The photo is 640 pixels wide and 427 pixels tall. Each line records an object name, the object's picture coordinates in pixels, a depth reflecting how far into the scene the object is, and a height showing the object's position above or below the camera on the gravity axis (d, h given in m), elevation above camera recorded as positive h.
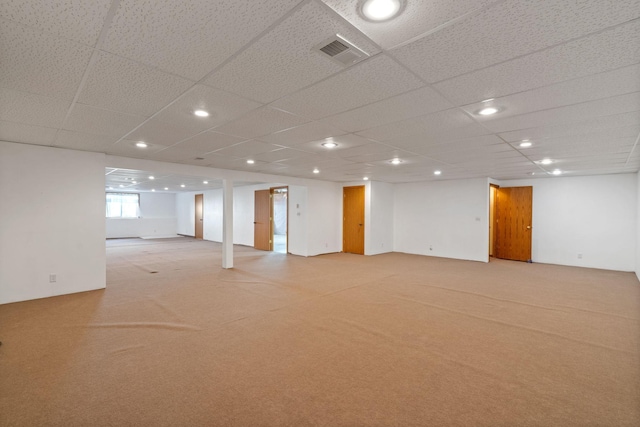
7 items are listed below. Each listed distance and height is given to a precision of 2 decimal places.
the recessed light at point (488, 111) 2.71 +0.97
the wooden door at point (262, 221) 10.09 -0.43
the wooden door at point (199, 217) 13.37 -0.41
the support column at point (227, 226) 6.98 -0.43
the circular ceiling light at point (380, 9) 1.33 +0.96
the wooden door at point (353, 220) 9.38 -0.36
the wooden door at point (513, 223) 8.20 -0.36
